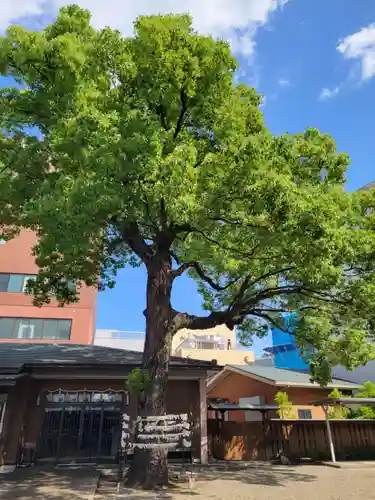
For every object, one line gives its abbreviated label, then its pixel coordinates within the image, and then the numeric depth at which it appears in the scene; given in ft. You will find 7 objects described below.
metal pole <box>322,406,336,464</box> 44.00
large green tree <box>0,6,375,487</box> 23.47
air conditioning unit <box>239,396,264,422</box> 62.21
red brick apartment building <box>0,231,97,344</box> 93.56
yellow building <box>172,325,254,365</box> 127.85
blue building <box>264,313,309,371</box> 95.61
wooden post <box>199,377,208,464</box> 43.16
